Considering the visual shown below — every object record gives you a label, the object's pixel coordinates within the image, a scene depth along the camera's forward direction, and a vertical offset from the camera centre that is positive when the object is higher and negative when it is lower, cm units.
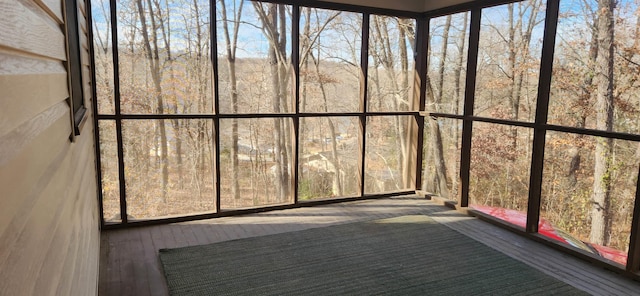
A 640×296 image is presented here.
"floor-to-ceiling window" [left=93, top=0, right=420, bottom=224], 631 -15
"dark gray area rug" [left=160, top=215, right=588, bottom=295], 317 -144
